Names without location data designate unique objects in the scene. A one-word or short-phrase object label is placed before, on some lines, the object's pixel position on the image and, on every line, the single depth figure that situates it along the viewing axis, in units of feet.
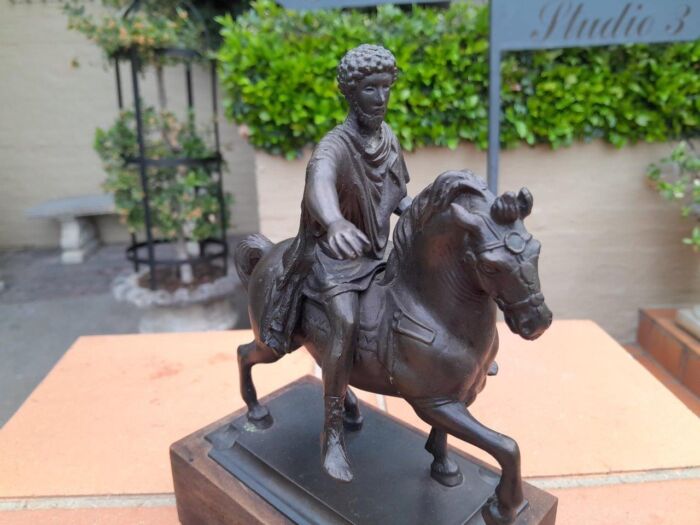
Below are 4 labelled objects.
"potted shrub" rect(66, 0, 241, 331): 9.74
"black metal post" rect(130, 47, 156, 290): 9.70
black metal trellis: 9.85
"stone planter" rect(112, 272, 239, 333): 10.55
